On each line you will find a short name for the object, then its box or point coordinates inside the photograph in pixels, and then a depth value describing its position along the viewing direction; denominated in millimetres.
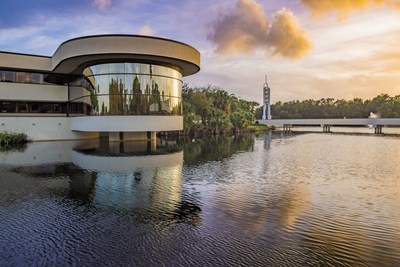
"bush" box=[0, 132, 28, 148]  27781
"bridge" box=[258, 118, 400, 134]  59438
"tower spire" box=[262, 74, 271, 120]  102769
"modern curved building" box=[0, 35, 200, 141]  26297
